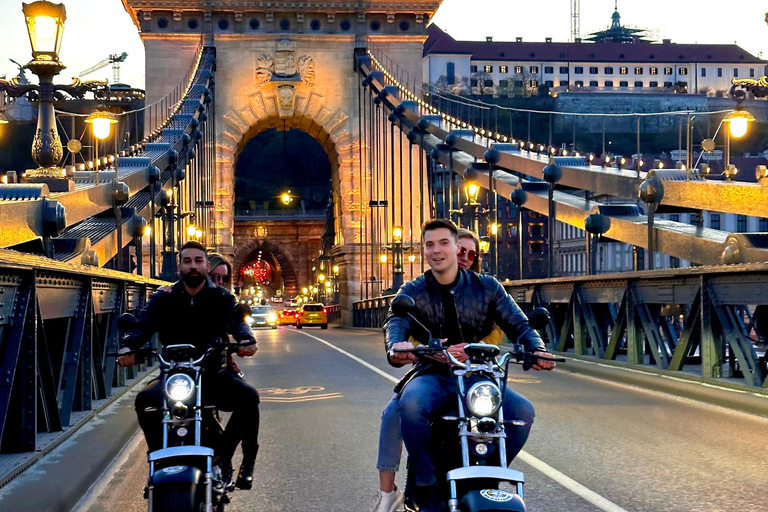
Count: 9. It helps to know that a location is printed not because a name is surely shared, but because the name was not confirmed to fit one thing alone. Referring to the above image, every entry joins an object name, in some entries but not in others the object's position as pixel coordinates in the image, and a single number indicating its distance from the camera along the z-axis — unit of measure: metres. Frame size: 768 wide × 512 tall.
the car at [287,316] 69.25
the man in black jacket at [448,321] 5.64
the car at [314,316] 62.41
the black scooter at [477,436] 5.05
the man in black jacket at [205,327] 6.91
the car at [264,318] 56.00
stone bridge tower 66.19
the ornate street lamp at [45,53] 14.36
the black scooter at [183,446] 5.70
